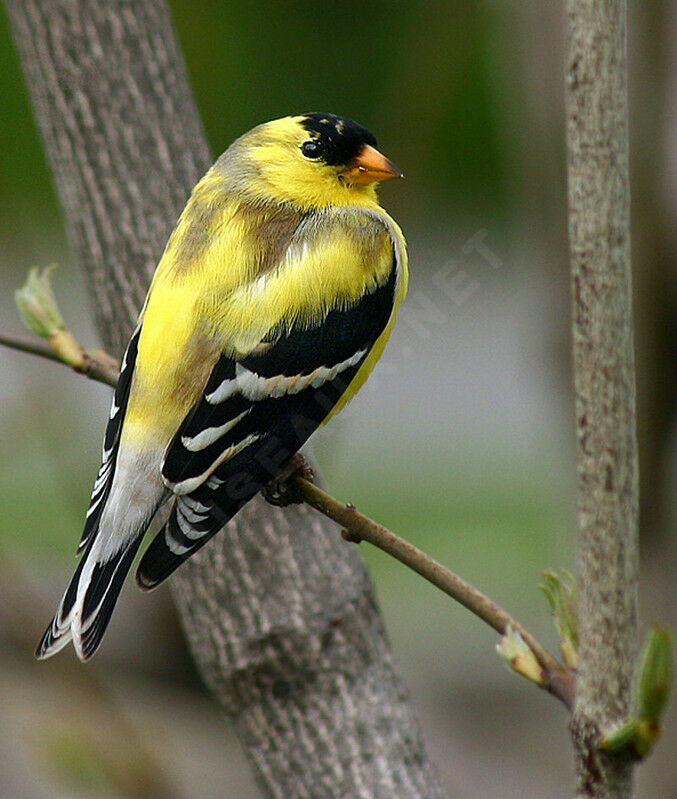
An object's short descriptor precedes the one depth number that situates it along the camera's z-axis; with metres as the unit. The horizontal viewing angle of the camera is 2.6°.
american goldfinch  2.30
